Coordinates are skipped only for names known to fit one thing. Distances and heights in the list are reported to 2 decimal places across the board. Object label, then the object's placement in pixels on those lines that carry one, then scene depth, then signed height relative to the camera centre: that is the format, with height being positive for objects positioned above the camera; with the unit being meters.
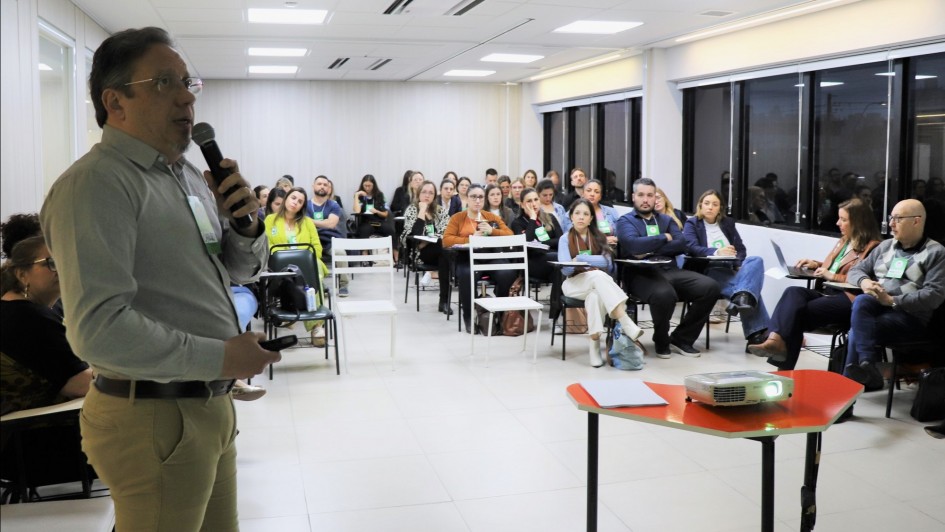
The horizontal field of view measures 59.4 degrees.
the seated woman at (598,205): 8.66 -0.10
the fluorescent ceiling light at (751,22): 7.26 +1.70
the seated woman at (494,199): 8.64 -0.03
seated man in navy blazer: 6.82 -0.69
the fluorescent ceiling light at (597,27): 8.27 +1.74
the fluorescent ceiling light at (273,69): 12.48 +1.97
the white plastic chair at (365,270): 6.21 -0.59
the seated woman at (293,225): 7.40 -0.25
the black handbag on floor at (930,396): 4.87 -1.19
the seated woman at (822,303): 5.49 -0.72
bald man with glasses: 5.04 -0.61
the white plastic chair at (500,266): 6.61 -0.59
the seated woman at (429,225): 8.92 -0.32
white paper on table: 2.79 -0.68
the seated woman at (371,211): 12.35 -0.21
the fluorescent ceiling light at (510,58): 11.19 +1.90
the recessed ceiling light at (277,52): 10.40 +1.86
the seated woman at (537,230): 8.16 -0.34
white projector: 2.71 -0.64
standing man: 1.51 -0.19
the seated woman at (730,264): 6.88 -0.60
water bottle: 6.21 -0.76
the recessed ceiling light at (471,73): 13.32 +2.00
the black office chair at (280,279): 6.13 -0.68
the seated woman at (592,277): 6.42 -0.64
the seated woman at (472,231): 7.80 -0.34
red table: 2.56 -0.71
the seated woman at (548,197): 9.22 -0.01
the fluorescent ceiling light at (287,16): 7.56 +1.70
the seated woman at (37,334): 2.84 -0.48
